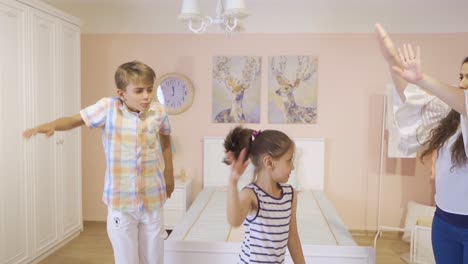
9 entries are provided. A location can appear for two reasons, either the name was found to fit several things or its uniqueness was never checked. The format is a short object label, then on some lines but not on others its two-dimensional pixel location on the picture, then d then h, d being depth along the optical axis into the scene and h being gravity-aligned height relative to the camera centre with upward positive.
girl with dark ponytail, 1.36 -0.28
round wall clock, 3.98 +0.17
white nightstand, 3.64 -0.88
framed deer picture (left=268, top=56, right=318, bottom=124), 3.90 +0.22
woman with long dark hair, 1.19 -0.07
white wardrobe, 2.70 -0.21
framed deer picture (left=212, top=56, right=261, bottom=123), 3.94 +0.21
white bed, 2.23 -0.75
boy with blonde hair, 1.66 -0.23
